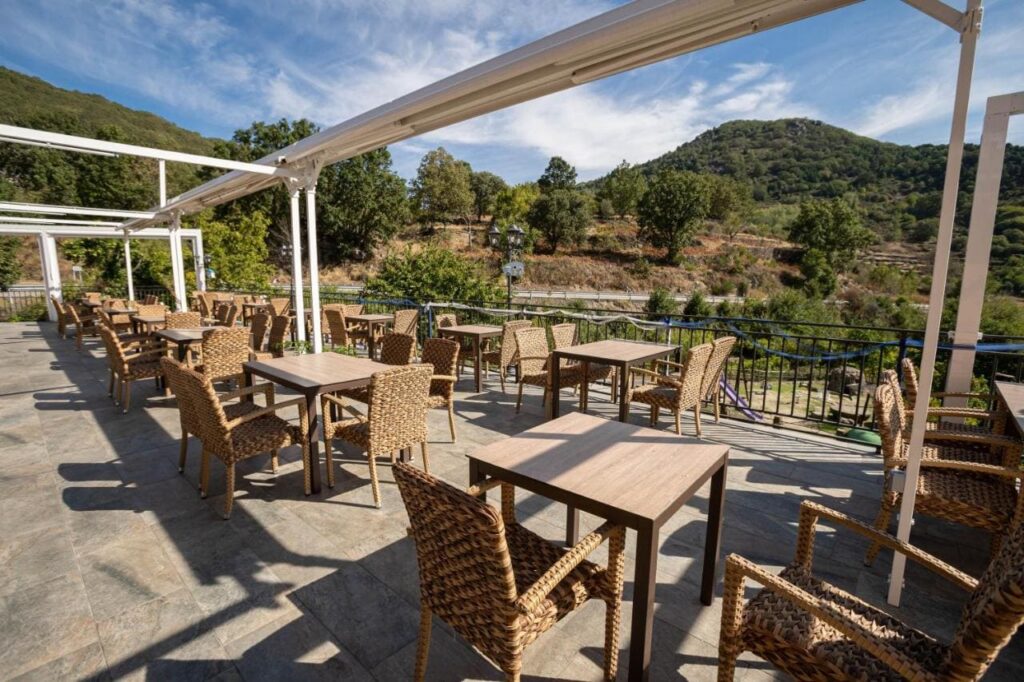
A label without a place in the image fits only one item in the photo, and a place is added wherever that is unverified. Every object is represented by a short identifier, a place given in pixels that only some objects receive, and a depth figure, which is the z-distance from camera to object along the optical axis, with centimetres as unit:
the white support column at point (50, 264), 1168
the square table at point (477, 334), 546
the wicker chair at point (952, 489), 196
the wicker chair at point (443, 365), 368
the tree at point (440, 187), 4056
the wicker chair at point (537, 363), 443
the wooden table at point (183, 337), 477
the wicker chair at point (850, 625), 95
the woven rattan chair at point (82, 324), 774
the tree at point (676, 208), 3819
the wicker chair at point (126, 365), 445
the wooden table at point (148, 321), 649
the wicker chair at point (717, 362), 392
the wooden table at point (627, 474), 141
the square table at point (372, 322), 671
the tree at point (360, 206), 2983
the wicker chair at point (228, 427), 257
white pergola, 173
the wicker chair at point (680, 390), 366
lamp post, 880
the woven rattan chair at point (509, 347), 501
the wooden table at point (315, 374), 286
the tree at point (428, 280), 1167
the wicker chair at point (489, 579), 120
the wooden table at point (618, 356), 371
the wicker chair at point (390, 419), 264
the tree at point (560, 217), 3775
